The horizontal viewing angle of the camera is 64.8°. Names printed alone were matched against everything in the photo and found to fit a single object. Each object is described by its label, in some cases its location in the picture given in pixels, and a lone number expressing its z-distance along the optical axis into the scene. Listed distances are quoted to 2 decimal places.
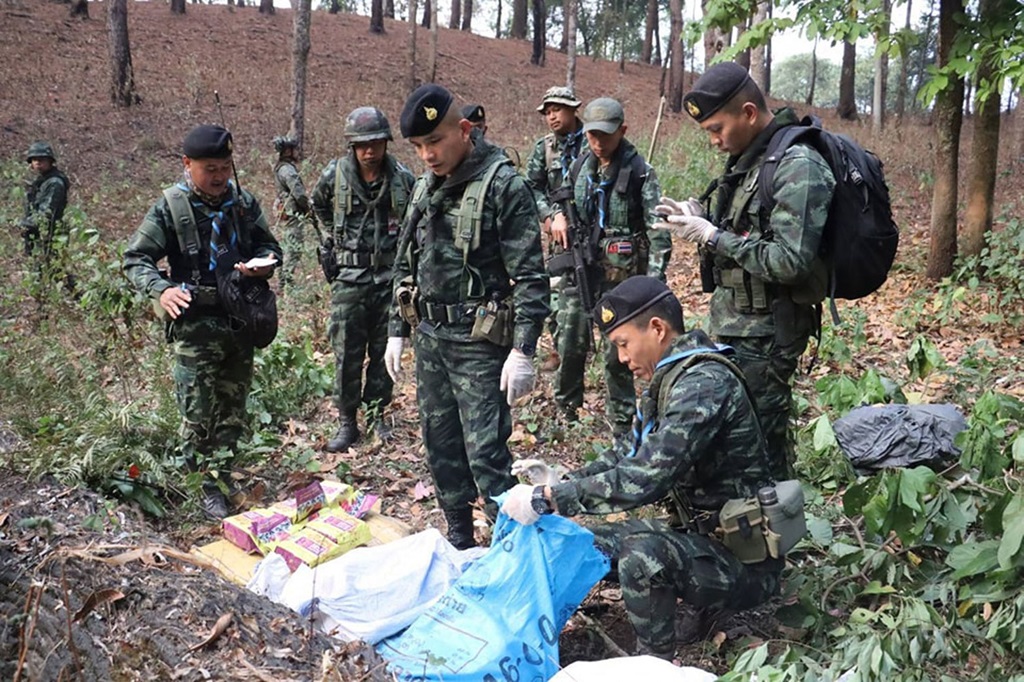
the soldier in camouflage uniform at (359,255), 5.35
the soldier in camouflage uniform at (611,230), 5.06
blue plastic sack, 2.68
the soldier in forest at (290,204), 8.82
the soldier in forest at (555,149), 5.86
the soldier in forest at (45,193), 9.43
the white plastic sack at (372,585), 3.01
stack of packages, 3.49
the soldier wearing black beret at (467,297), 3.64
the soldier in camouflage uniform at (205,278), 4.12
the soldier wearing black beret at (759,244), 3.19
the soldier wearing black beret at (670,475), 2.82
